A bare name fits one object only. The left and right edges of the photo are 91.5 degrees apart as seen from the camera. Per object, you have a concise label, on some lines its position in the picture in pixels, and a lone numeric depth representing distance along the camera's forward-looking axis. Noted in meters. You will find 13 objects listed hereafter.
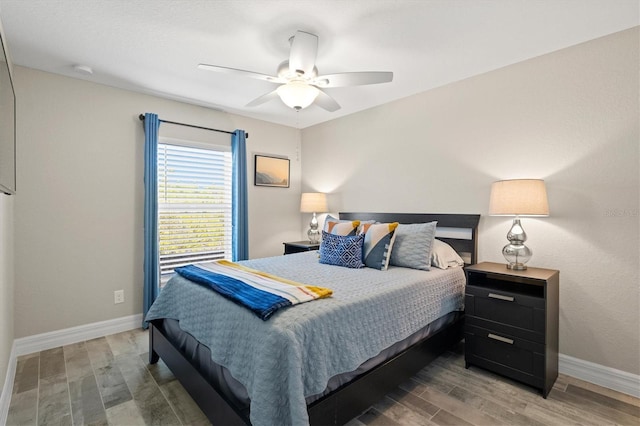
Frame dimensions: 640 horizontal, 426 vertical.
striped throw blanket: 1.61
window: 3.56
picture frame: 4.35
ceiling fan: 2.04
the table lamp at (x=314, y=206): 4.23
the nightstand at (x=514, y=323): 2.13
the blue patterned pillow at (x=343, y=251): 2.74
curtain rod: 3.31
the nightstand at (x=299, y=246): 4.02
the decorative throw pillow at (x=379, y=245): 2.68
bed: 1.38
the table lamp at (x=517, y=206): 2.26
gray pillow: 2.68
